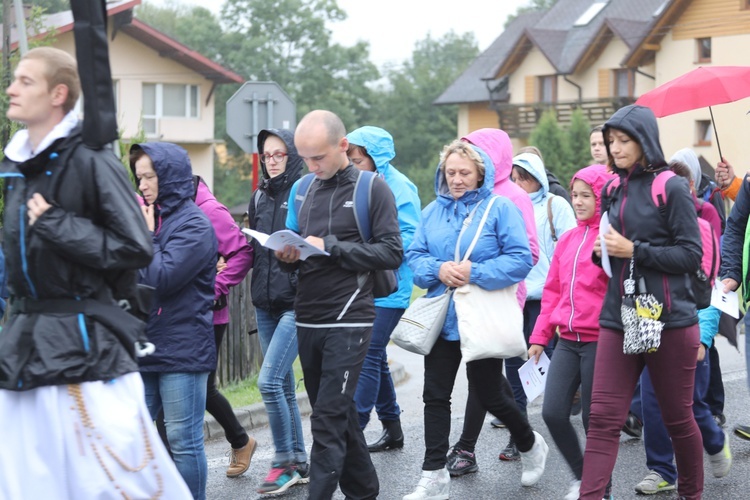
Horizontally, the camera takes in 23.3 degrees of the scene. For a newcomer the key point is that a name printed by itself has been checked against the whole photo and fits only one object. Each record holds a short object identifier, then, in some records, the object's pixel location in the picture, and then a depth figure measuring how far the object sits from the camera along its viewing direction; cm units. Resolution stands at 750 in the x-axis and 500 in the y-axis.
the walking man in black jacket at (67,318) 611
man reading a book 862
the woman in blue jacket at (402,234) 1102
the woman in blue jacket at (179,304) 833
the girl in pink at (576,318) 950
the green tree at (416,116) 12746
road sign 1978
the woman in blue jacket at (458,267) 983
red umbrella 1256
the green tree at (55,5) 5532
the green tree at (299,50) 11864
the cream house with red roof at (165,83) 7316
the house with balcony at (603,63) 6522
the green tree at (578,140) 7018
